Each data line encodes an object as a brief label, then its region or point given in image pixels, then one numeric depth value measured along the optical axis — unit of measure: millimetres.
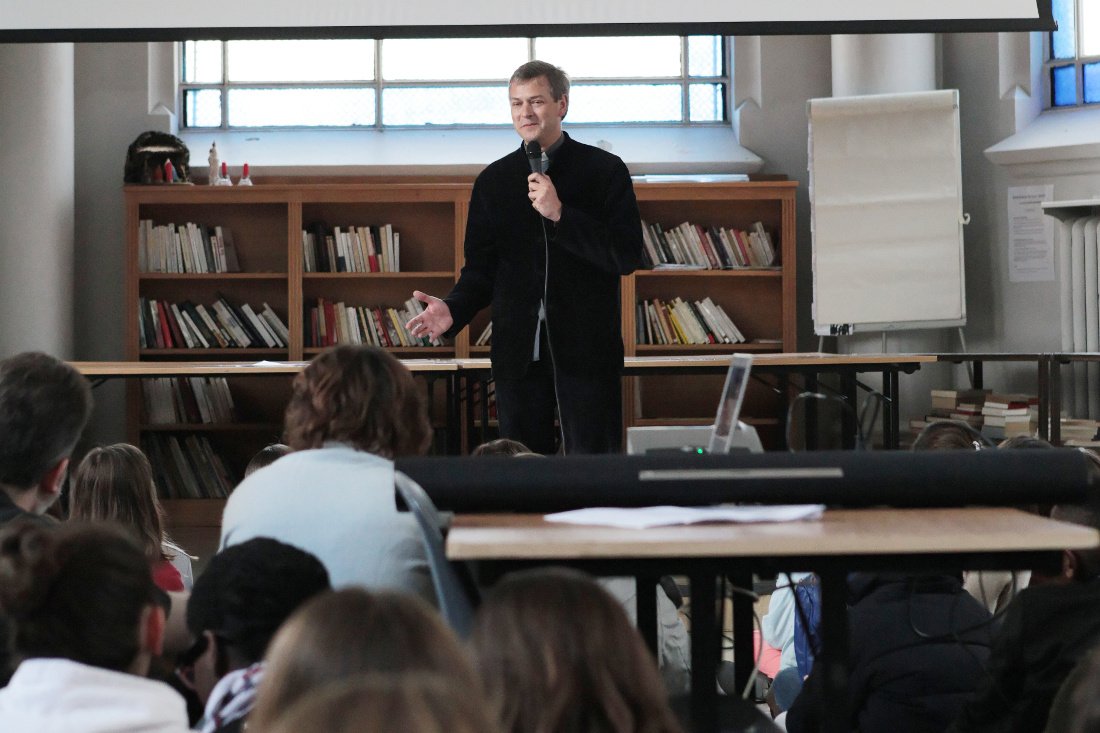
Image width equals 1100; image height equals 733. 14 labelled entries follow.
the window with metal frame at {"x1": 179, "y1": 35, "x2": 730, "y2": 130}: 14634
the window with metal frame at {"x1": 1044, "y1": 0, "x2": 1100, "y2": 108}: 14062
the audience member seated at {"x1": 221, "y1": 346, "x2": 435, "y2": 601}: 5737
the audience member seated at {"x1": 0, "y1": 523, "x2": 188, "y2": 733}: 4122
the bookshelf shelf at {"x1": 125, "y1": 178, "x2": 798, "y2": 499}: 14011
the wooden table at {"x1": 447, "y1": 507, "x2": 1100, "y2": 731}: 4584
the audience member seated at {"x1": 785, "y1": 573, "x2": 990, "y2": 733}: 6667
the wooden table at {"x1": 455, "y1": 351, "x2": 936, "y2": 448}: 12723
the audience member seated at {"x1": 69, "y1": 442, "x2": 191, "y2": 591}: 8285
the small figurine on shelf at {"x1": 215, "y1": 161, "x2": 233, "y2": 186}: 14058
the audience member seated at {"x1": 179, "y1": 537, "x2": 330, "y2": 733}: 5217
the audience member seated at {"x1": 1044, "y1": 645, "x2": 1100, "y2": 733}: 3250
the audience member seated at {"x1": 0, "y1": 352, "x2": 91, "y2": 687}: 6585
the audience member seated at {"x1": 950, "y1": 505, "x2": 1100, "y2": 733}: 5607
